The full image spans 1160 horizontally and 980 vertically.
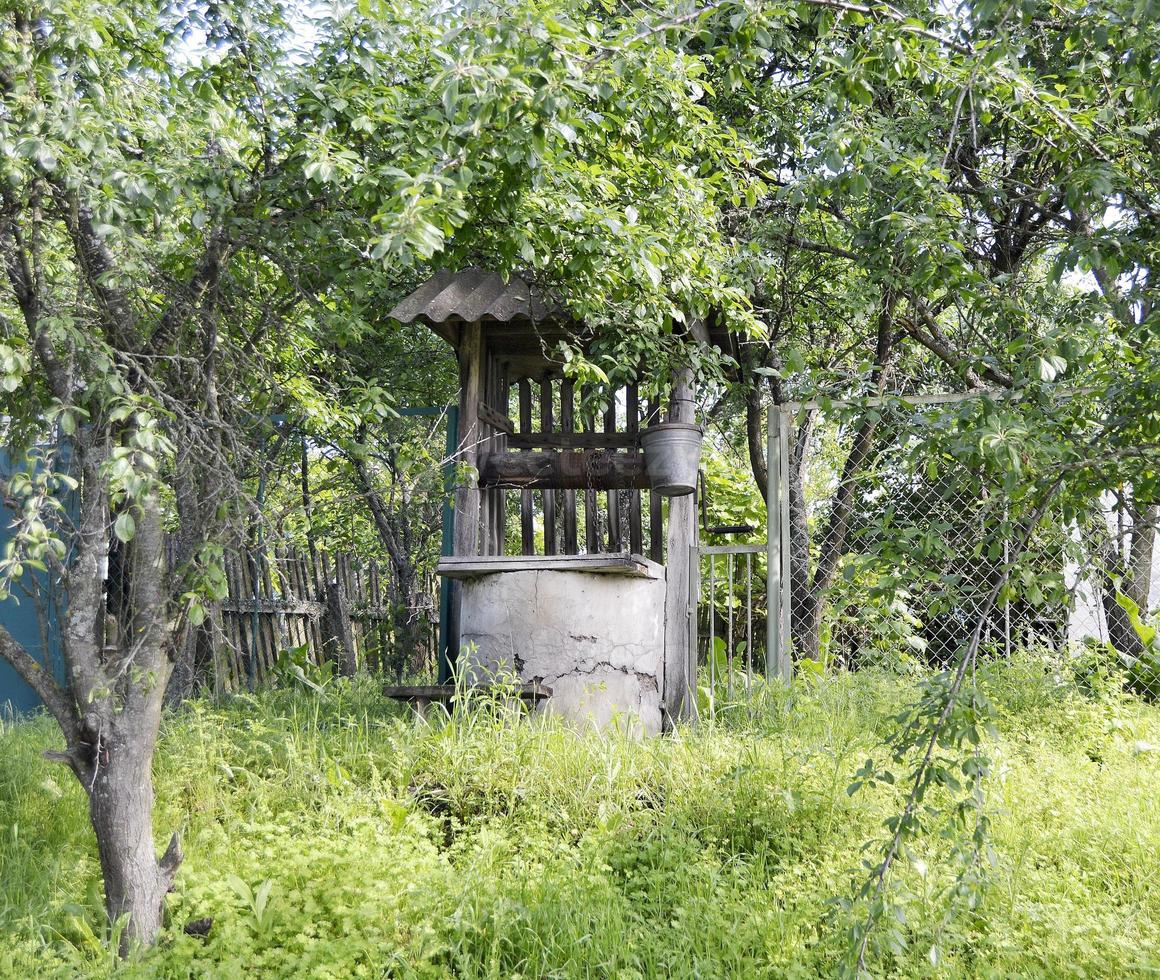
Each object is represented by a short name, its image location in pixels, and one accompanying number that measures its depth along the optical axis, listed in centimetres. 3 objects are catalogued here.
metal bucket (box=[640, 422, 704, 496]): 532
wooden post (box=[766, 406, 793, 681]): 577
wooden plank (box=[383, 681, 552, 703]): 469
